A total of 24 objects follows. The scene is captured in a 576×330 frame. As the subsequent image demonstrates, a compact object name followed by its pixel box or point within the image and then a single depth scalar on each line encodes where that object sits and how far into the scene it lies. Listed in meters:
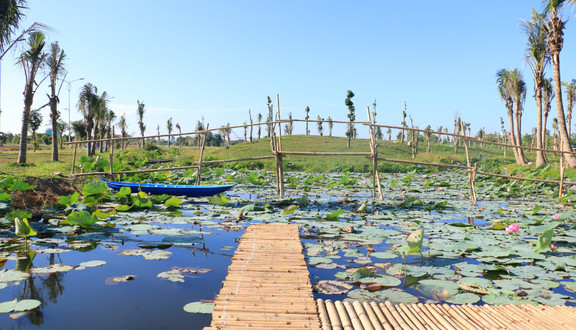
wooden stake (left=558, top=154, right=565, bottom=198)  9.74
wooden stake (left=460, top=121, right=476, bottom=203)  9.30
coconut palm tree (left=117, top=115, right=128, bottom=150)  48.21
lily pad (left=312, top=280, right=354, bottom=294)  3.23
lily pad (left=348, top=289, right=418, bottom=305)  3.04
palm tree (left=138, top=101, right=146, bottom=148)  45.47
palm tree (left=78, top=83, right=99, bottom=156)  26.89
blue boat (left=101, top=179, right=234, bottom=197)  8.71
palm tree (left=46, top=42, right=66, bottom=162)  19.19
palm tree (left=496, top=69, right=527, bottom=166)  21.92
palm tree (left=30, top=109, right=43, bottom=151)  43.84
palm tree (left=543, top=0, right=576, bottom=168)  14.28
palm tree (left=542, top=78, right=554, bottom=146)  27.32
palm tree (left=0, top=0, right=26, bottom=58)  12.77
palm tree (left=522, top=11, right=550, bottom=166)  17.34
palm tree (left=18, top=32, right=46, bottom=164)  16.02
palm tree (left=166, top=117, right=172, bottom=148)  57.69
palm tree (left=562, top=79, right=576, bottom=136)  31.30
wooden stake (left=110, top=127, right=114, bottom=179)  9.76
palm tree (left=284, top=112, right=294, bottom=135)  58.66
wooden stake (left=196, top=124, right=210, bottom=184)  9.66
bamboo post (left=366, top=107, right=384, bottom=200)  9.41
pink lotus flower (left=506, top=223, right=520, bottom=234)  4.80
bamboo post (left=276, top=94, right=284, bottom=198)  8.98
